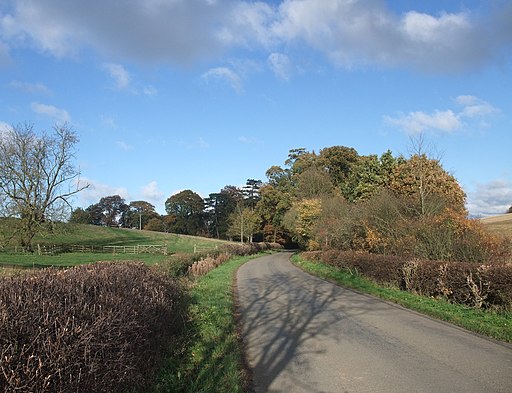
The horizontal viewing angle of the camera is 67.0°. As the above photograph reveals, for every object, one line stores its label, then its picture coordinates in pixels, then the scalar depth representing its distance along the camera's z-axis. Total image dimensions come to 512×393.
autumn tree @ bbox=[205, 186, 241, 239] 107.62
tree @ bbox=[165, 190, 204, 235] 109.12
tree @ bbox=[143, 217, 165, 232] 109.56
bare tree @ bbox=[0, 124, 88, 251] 42.59
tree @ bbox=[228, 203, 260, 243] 73.19
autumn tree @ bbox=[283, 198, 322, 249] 39.56
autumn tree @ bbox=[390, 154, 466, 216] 20.67
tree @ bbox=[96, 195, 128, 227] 121.38
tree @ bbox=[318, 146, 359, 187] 61.94
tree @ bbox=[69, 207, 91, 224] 47.66
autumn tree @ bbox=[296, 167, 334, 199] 53.34
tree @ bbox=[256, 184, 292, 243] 68.97
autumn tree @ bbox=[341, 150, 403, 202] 33.12
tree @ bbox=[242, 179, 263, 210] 102.56
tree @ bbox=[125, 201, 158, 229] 118.50
